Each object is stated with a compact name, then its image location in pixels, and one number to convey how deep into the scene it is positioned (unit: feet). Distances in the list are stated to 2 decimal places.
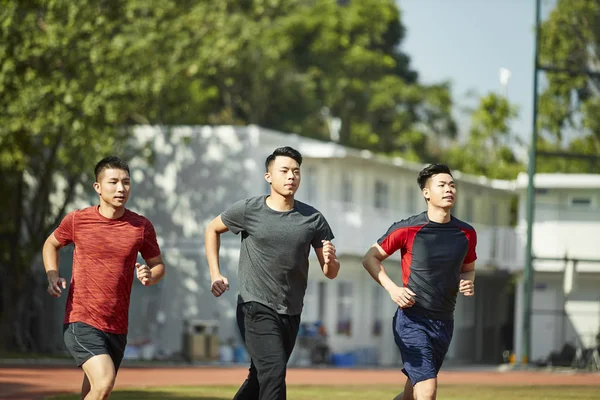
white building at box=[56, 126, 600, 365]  131.64
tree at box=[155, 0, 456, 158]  203.51
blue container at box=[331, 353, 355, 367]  129.08
